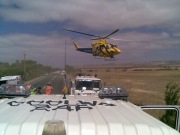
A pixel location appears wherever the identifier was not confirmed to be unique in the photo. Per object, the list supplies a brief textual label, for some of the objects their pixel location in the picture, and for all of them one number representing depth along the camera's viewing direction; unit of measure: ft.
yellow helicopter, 76.82
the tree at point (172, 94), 26.92
